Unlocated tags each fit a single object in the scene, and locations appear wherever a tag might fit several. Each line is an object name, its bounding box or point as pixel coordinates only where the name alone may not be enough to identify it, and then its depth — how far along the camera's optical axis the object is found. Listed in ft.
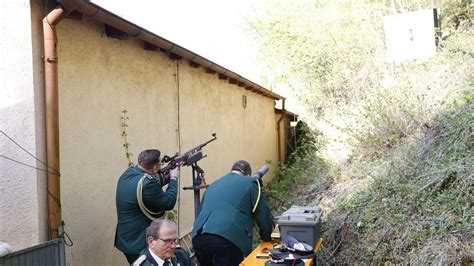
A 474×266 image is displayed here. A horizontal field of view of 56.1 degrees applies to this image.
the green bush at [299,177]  30.47
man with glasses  10.14
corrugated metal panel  10.63
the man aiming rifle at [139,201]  13.32
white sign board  35.74
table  12.88
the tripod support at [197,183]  16.59
